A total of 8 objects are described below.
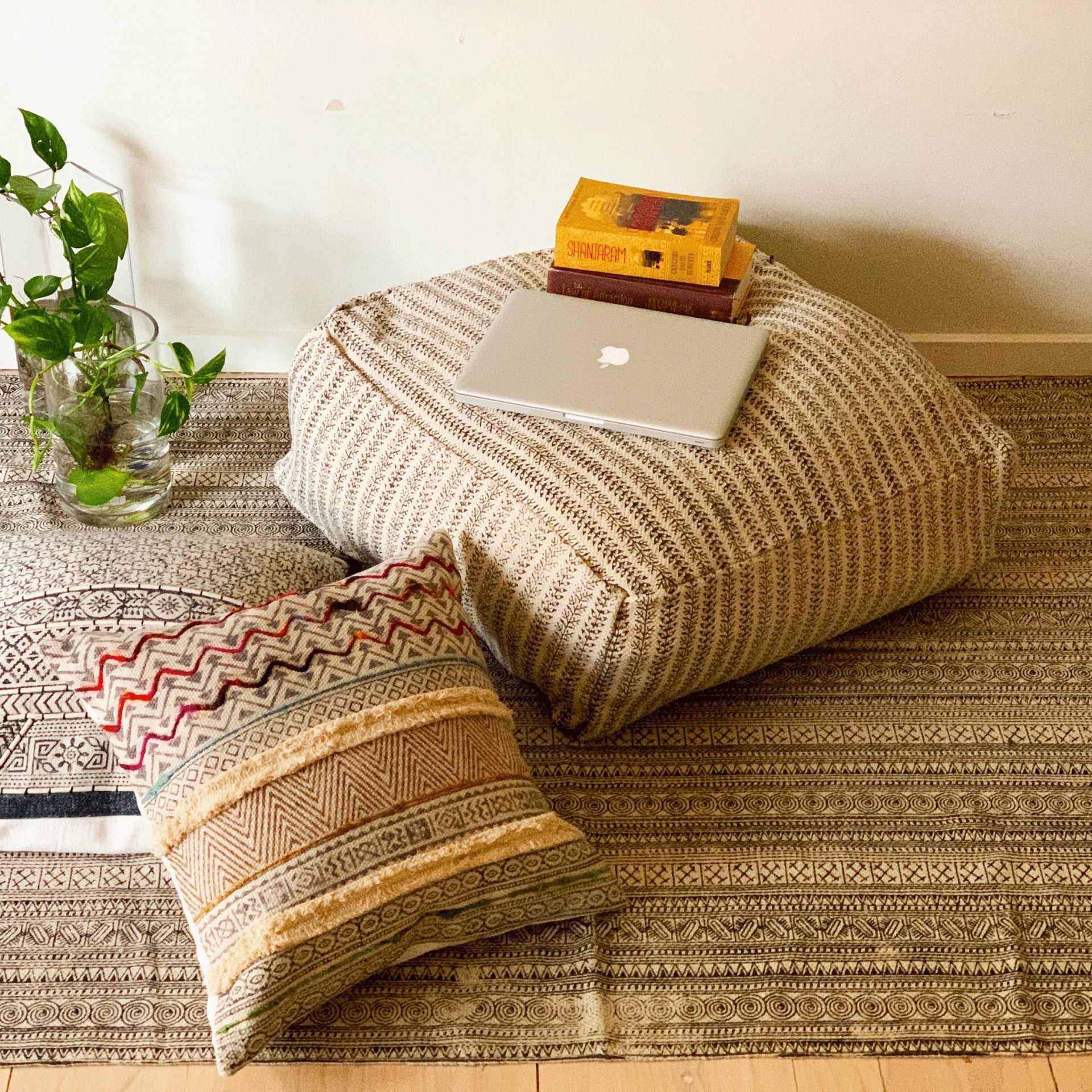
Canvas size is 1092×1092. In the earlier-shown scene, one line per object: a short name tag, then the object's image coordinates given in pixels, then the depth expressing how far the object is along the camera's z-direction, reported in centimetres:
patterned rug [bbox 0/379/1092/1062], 112
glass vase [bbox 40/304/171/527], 154
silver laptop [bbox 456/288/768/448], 133
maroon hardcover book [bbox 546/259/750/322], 148
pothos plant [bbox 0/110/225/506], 145
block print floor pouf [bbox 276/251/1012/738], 124
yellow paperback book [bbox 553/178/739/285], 146
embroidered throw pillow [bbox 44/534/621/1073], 101
